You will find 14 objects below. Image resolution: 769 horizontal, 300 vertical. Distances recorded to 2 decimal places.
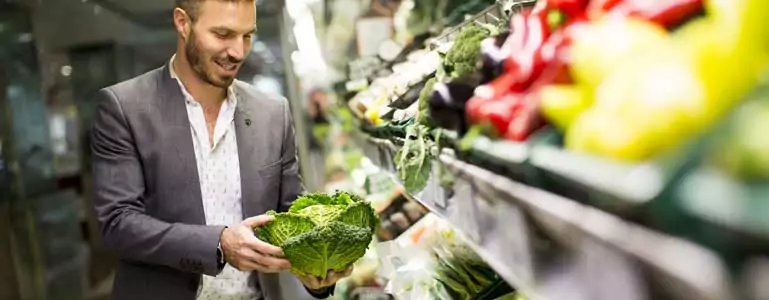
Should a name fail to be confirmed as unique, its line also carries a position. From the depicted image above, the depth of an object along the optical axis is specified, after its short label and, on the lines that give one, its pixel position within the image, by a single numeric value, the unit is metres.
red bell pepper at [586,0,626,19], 1.12
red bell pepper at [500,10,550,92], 1.30
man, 2.48
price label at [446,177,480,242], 1.50
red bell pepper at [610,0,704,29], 0.97
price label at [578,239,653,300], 0.78
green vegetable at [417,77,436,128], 1.85
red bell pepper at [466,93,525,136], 1.24
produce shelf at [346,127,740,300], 0.64
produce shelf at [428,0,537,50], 1.76
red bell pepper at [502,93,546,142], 1.12
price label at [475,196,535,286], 1.13
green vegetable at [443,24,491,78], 1.61
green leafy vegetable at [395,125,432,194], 1.90
